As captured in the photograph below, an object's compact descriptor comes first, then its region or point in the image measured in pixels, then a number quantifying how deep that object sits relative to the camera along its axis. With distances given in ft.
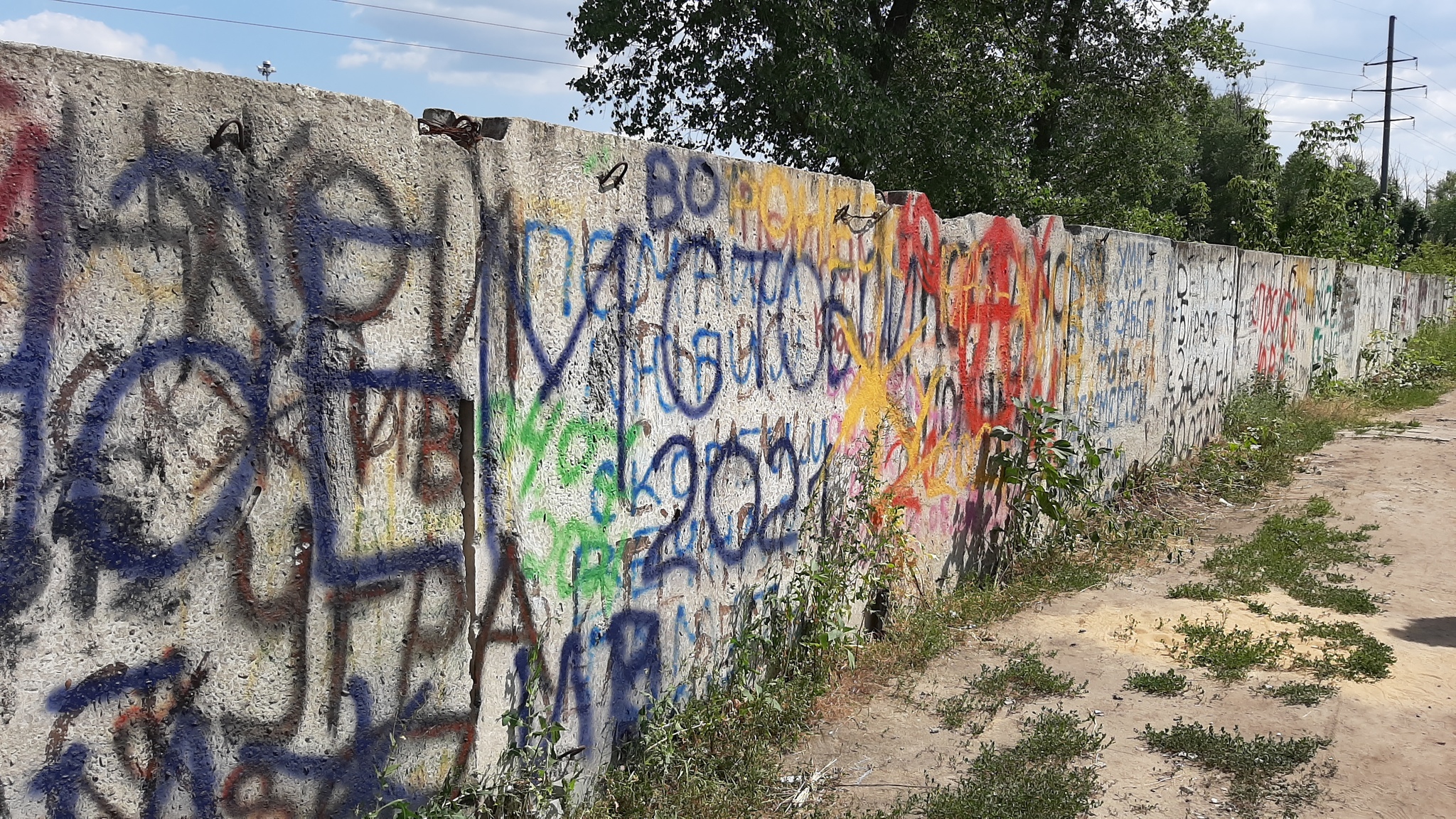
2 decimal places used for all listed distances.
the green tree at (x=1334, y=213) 57.06
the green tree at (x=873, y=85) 40.27
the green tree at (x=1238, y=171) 54.90
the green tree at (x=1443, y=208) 140.87
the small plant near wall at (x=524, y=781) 9.50
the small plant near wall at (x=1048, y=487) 20.15
